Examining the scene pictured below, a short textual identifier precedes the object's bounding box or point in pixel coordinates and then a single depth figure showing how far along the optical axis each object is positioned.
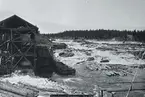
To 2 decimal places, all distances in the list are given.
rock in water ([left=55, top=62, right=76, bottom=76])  25.56
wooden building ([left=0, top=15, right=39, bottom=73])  24.30
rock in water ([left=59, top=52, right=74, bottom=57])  45.85
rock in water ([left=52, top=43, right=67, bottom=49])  58.58
